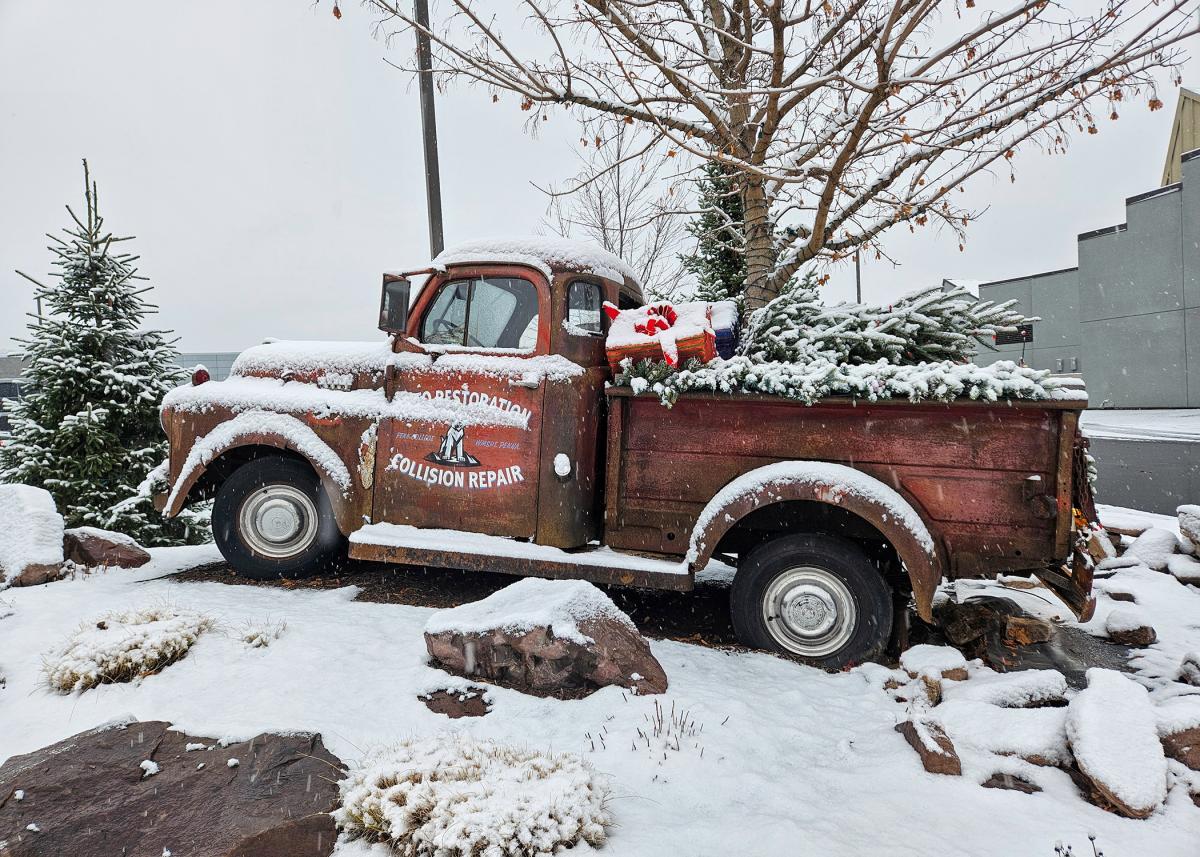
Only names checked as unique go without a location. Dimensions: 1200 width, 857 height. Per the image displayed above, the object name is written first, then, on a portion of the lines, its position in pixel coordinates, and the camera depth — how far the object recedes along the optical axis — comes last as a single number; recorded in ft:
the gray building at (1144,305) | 67.36
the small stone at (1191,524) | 17.28
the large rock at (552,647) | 10.29
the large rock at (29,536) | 15.21
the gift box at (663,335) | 12.66
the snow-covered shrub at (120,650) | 10.07
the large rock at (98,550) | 16.93
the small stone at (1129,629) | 13.42
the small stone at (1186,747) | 8.39
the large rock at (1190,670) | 10.94
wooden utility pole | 30.55
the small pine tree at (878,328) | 13.38
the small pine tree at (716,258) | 36.32
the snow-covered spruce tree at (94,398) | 20.20
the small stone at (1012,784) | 8.21
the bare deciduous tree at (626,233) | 48.52
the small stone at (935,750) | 8.46
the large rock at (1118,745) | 7.64
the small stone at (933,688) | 10.42
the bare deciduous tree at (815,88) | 15.21
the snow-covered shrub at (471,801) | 6.57
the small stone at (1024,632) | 13.58
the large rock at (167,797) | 6.93
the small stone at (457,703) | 9.74
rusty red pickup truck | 11.19
